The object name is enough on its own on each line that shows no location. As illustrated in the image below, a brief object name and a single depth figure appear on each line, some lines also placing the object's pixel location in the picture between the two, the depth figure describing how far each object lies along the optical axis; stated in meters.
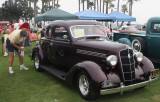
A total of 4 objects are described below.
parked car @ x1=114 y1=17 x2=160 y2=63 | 6.62
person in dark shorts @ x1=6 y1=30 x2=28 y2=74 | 5.92
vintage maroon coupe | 3.75
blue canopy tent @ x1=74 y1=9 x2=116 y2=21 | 13.48
